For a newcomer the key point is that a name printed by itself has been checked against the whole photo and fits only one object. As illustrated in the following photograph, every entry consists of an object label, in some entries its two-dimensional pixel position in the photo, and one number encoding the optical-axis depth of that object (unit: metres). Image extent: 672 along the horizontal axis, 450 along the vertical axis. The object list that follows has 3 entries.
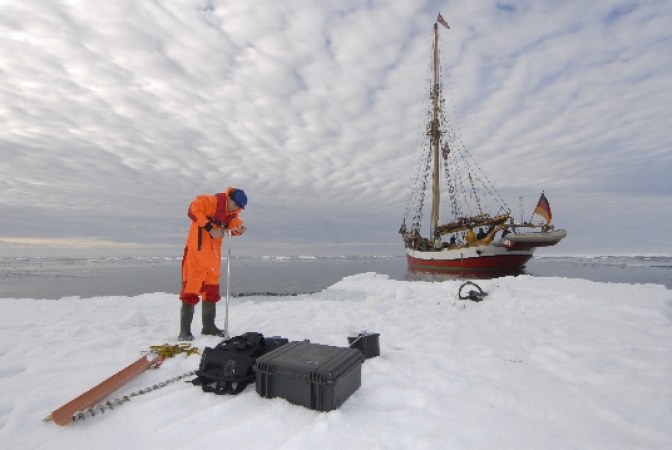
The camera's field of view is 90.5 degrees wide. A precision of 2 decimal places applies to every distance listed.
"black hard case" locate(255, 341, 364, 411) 2.50
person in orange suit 4.72
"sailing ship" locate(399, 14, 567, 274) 27.38
